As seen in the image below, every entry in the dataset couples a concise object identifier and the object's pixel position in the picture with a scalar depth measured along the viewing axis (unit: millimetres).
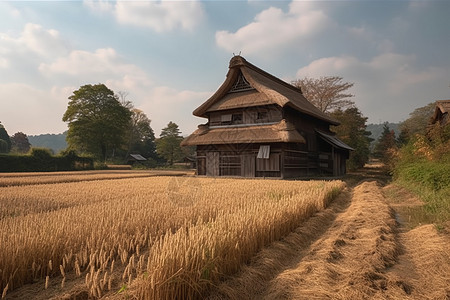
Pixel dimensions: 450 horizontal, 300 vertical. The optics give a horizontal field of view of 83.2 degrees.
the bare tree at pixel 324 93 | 28781
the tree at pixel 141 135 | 51047
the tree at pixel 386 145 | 23528
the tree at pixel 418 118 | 38775
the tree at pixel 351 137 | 27844
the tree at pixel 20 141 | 61312
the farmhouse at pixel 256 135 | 16094
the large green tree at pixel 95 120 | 34531
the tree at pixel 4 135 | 53156
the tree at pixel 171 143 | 47175
